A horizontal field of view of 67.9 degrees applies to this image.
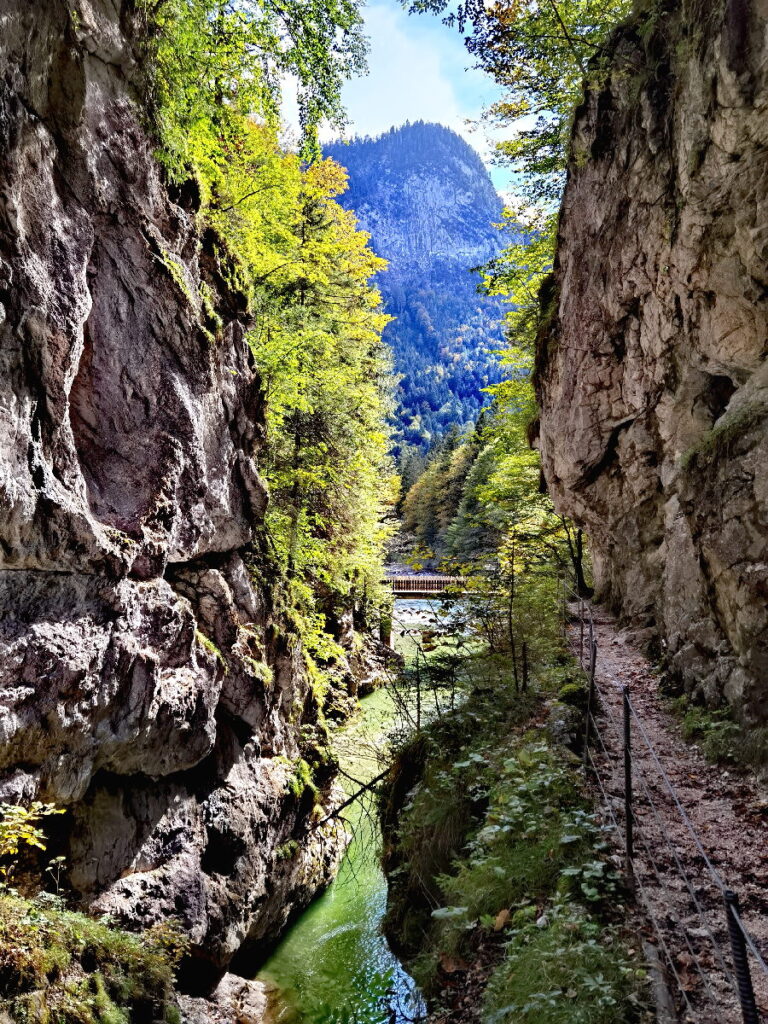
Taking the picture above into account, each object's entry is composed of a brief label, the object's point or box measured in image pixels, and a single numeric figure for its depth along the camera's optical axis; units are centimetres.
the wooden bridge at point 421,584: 3267
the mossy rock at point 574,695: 786
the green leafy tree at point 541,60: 992
